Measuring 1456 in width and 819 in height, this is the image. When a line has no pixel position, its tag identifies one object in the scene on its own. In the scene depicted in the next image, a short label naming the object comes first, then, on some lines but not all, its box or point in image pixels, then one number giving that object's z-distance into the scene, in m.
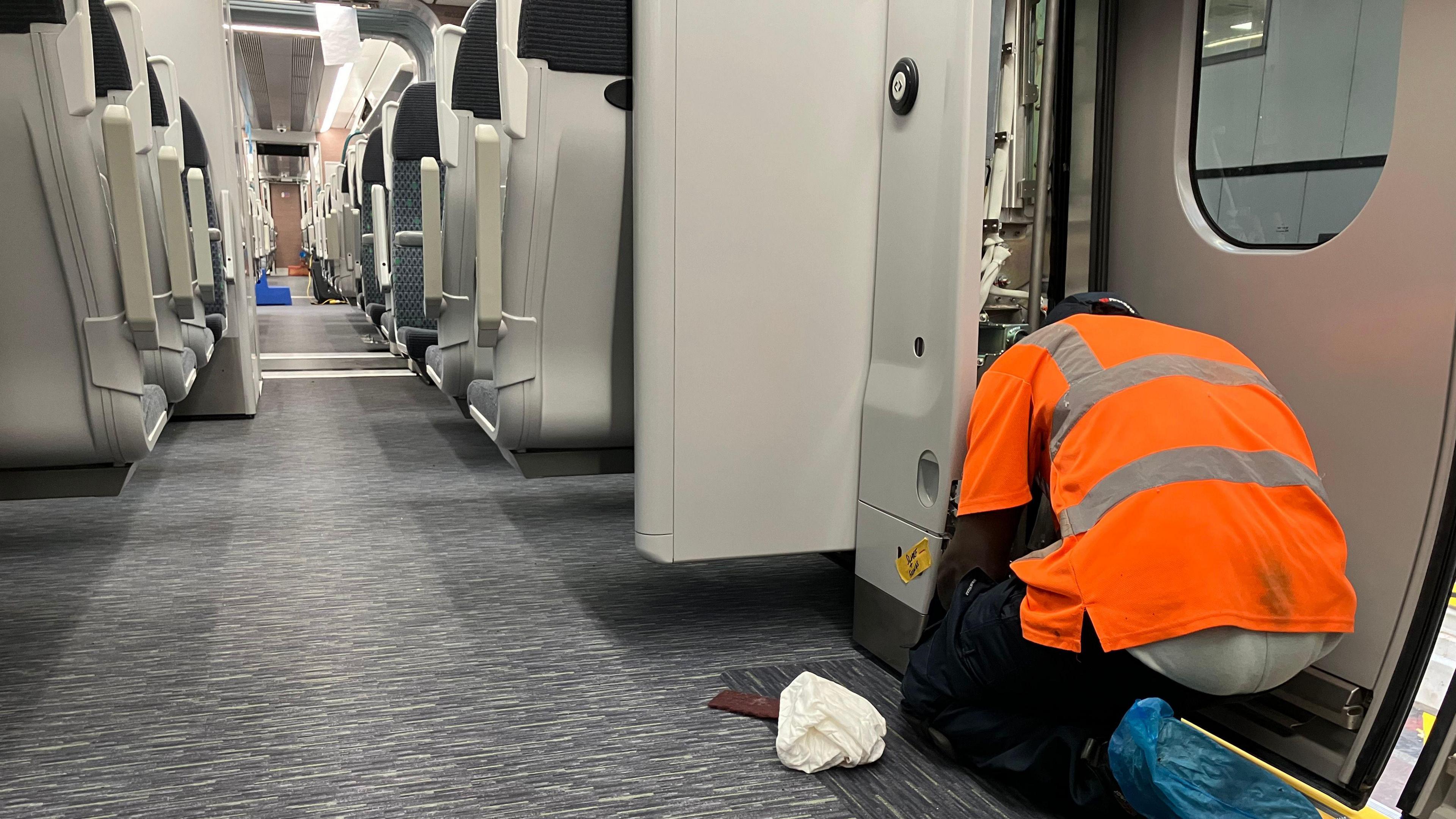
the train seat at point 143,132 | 2.37
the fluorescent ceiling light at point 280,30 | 10.73
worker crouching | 1.41
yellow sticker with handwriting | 1.95
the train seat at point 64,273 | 1.83
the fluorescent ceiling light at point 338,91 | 17.30
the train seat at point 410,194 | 5.02
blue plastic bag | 1.39
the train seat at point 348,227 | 8.13
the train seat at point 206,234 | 3.67
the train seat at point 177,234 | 2.86
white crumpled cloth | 1.67
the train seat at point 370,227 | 6.67
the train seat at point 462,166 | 3.27
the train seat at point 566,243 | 2.29
